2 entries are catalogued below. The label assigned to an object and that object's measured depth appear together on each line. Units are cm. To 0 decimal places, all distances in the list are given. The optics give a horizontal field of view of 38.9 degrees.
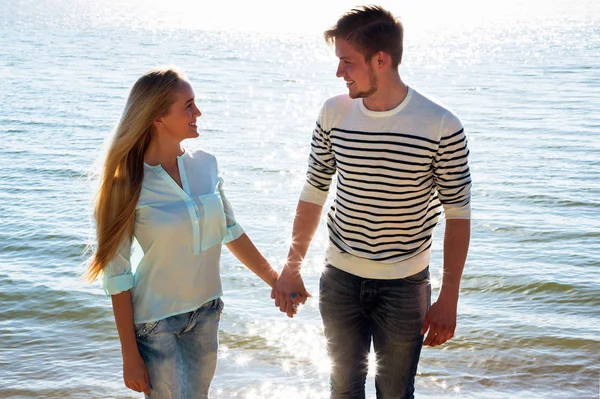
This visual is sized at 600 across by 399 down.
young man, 341
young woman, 338
